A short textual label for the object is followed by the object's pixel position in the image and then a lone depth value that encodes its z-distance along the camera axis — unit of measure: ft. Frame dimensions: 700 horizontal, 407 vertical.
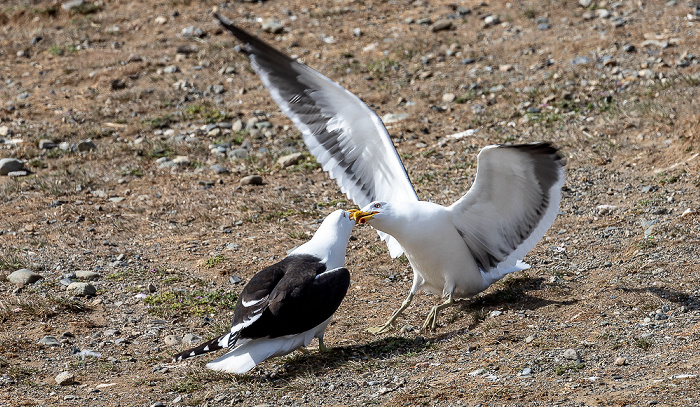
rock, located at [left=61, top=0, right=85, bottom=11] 101.60
